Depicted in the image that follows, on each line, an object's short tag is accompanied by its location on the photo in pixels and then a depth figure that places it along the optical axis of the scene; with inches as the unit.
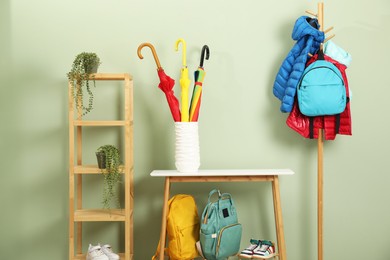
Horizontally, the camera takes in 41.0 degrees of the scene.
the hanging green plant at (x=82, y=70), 121.1
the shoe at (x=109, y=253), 121.9
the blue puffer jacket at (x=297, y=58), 125.0
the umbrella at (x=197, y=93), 125.3
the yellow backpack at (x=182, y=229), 121.5
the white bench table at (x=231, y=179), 120.0
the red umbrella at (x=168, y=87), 124.6
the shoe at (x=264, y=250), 119.6
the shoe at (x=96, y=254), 119.4
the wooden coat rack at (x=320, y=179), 128.2
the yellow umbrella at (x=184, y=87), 124.3
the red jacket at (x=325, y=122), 126.4
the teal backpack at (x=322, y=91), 122.4
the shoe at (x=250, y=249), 120.7
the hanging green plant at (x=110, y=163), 120.6
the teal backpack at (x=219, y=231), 118.5
